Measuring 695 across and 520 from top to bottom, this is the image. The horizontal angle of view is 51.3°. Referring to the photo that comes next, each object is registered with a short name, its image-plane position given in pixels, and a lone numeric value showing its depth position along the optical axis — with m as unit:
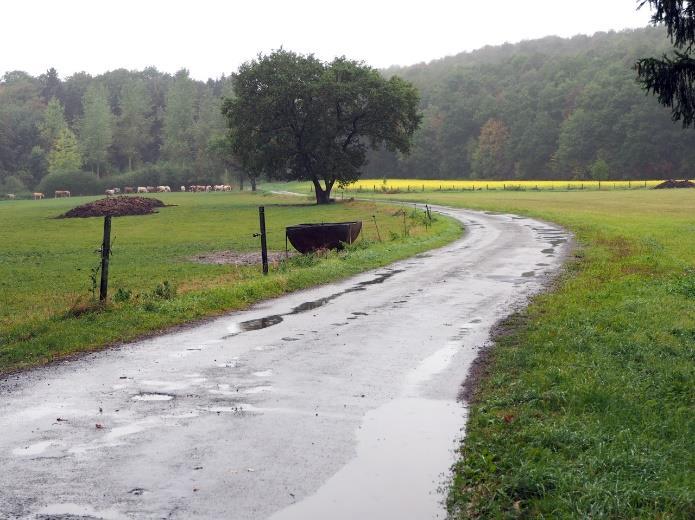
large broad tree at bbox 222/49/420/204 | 69.69
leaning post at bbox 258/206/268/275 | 20.95
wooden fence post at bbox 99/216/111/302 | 15.60
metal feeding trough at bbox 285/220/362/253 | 27.33
